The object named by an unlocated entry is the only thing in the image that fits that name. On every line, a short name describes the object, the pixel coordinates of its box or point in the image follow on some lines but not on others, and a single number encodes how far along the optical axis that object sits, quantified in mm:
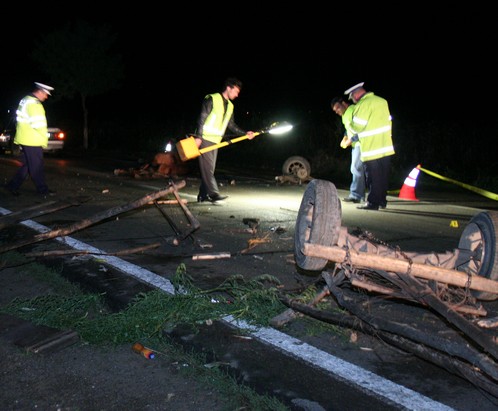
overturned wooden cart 3313
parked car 21297
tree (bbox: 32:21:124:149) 29953
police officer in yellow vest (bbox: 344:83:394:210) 8984
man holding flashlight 9672
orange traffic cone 10830
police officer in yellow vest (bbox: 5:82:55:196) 10078
